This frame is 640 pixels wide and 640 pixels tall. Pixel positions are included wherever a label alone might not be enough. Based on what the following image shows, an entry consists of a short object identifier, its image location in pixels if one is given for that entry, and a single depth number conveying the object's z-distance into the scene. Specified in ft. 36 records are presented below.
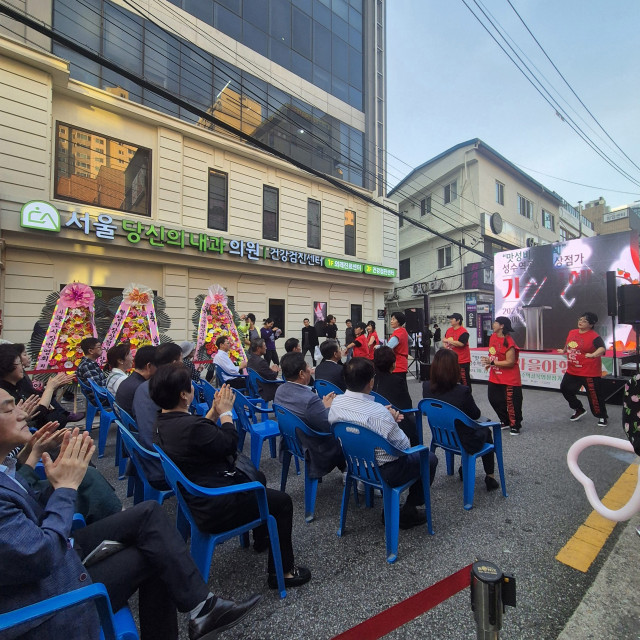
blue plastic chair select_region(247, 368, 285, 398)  16.89
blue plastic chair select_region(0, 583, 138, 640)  3.37
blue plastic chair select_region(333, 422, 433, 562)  7.73
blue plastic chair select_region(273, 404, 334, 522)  9.41
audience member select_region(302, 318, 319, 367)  39.99
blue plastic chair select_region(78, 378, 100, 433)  15.68
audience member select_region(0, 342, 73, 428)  10.61
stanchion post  3.85
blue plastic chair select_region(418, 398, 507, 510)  9.89
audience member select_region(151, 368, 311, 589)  6.45
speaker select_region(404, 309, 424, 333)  35.55
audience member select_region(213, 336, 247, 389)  18.95
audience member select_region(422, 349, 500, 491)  10.19
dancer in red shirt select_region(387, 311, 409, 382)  20.95
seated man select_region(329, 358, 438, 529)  8.05
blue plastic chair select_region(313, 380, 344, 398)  15.16
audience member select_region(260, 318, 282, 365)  34.86
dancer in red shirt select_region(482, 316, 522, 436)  16.56
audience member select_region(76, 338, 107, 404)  15.33
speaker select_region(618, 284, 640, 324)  19.43
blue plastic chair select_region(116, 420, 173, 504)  7.82
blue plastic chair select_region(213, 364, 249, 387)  19.06
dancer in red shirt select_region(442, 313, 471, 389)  20.18
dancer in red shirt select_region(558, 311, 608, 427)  18.10
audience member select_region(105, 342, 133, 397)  13.17
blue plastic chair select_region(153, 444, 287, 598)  6.25
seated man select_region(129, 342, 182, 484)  8.03
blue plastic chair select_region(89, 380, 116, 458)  14.20
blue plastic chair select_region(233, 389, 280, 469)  12.46
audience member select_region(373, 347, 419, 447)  12.05
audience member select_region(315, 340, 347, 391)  16.31
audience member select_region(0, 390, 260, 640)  3.78
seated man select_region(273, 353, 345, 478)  9.57
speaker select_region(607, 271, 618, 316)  22.40
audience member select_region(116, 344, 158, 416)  10.86
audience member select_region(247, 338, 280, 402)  16.85
